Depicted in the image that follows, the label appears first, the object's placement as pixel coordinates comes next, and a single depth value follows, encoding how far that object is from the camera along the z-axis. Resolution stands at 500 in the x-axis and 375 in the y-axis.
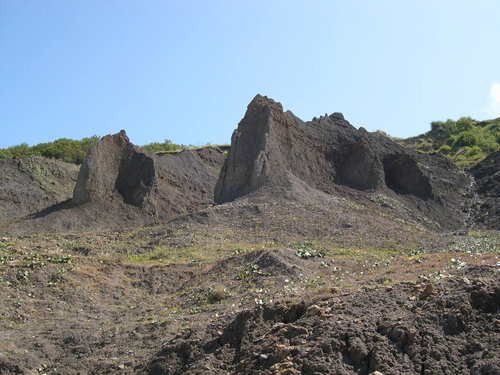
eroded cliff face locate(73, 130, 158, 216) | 35.03
